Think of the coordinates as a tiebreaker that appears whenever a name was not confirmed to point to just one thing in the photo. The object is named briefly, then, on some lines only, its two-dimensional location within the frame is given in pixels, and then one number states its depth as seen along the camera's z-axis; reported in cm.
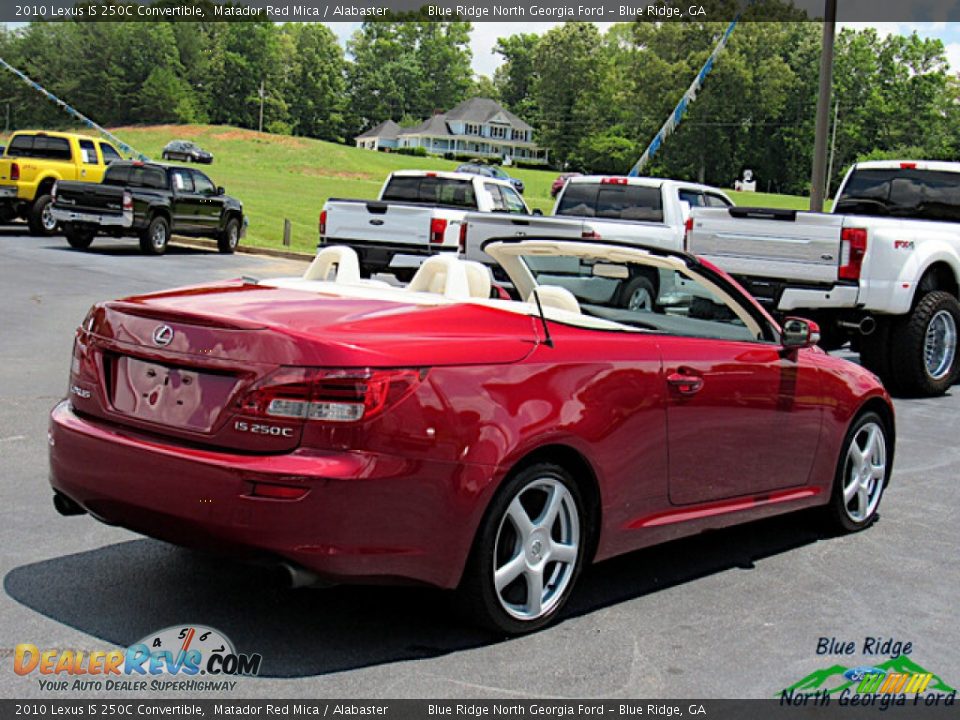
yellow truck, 2544
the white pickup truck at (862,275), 1084
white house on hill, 14788
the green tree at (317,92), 14400
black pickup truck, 2286
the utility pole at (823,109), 1959
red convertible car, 389
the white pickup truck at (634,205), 1491
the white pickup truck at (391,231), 1688
